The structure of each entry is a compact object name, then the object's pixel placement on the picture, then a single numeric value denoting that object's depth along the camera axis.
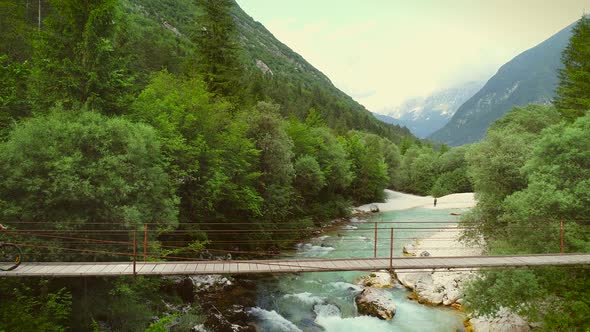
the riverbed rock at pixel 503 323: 13.54
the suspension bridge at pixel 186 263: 9.55
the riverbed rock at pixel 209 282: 16.98
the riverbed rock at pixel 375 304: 15.82
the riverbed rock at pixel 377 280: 19.55
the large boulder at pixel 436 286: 17.19
